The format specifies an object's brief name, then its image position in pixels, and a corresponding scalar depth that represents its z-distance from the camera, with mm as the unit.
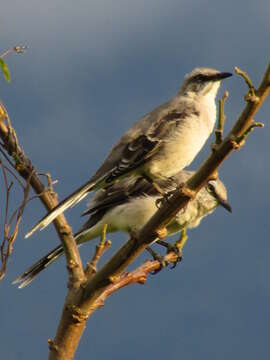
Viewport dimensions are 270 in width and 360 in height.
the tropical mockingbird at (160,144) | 11680
